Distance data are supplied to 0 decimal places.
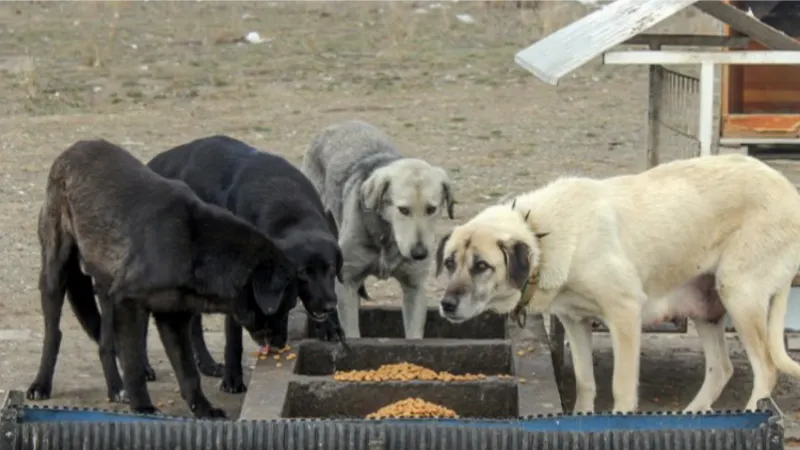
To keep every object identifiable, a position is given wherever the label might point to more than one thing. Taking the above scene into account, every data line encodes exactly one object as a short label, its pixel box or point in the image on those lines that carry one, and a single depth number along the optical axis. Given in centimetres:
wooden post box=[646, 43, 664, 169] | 1948
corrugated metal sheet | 1152
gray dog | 1636
